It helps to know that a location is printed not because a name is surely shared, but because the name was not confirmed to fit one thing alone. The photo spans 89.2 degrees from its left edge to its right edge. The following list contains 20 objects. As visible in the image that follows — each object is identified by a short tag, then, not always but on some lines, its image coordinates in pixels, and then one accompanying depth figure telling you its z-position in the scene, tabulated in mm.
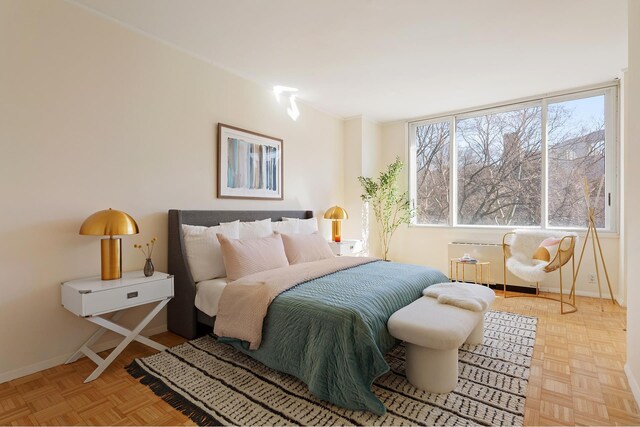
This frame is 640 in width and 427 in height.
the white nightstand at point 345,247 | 4414
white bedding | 2619
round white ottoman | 1865
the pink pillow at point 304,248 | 3357
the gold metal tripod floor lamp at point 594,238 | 3701
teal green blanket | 1811
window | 4154
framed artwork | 3537
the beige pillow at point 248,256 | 2779
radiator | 4570
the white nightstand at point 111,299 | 2143
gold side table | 4477
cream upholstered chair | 3721
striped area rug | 1771
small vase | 2572
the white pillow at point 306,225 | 4082
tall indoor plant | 5156
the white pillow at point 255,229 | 3398
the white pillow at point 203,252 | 2885
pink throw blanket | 2238
